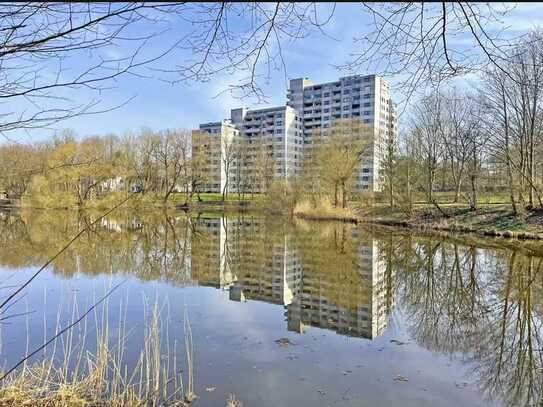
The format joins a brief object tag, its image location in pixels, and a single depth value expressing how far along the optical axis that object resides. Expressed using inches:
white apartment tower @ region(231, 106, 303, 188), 3262.8
